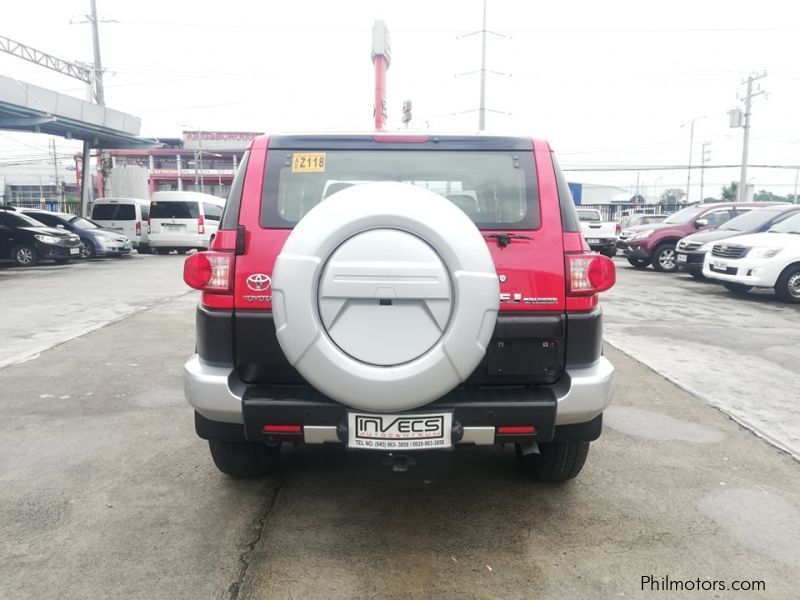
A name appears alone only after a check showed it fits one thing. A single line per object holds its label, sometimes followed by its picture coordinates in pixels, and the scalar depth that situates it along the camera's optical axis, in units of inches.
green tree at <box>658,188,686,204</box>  3284.7
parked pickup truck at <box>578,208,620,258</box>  780.6
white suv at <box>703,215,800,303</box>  379.2
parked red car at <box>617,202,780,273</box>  568.1
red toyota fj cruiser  86.6
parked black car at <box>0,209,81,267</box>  608.4
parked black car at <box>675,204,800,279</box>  454.0
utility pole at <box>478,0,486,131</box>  1190.3
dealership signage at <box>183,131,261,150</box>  3063.2
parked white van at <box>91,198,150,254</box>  806.5
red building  2972.4
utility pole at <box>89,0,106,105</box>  937.5
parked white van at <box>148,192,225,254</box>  767.7
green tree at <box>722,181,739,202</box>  2625.5
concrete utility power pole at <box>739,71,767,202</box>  1282.0
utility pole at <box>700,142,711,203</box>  1778.8
